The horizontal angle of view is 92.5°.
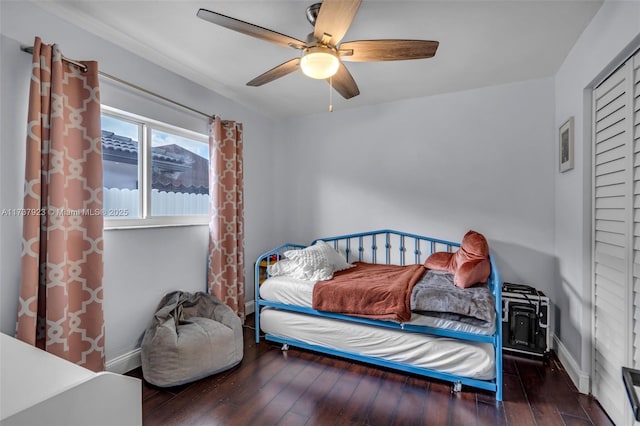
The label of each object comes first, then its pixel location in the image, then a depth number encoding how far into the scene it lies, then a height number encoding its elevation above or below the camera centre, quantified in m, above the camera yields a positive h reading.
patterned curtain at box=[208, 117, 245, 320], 2.86 -0.05
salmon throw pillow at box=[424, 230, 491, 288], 2.30 -0.44
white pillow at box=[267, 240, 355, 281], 2.73 -0.51
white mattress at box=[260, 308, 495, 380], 2.01 -0.98
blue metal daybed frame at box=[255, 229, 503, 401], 1.98 -0.68
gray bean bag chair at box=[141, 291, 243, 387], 2.07 -0.94
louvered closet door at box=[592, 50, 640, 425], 1.57 -0.14
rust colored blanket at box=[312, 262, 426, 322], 2.17 -0.64
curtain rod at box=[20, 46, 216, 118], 1.72 +0.89
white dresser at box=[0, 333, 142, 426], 0.60 -0.41
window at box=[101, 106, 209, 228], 2.23 +0.31
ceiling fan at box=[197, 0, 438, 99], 1.49 +0.93
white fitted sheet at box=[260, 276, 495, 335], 2.13 -0.72
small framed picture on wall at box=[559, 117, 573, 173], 2.25 +0.50
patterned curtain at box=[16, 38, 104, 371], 1.68 -0.04
